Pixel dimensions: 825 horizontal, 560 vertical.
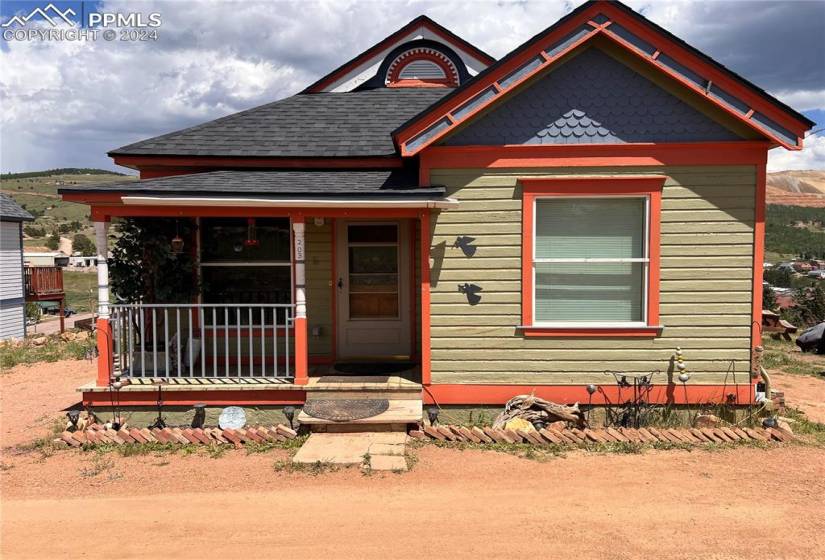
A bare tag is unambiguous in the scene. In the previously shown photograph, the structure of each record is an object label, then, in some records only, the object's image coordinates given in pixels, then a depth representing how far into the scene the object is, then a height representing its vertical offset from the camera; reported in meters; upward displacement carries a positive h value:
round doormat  6.53 -1.77
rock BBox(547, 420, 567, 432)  6.51 -1.94
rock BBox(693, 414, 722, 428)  6.74 -1.94
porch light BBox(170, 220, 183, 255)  7.61 +0.17
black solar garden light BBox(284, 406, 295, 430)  6.58 -1.80
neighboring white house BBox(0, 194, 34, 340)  17.77 -0.47
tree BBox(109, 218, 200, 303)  7.65 -0.10
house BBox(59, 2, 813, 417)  6.58 +0.53
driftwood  6.68 -1.82
